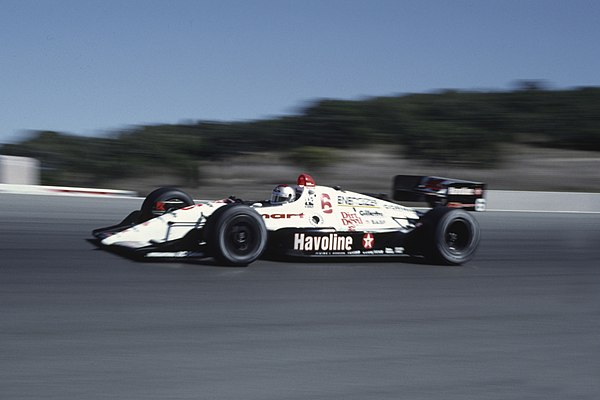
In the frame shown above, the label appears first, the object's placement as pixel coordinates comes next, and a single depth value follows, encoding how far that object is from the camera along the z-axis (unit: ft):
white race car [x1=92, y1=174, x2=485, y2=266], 25.09
